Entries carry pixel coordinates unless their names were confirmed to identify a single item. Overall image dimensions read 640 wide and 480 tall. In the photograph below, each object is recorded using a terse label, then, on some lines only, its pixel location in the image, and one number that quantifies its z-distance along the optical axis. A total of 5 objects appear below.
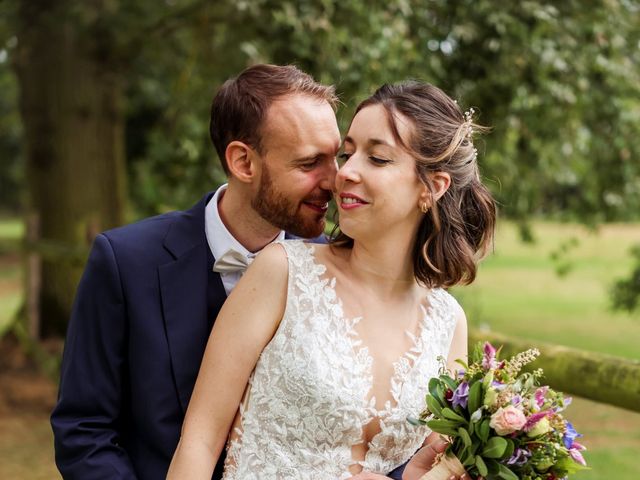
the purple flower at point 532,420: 2.15
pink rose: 2.11
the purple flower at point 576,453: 2.26
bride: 2.43
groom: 2.64
